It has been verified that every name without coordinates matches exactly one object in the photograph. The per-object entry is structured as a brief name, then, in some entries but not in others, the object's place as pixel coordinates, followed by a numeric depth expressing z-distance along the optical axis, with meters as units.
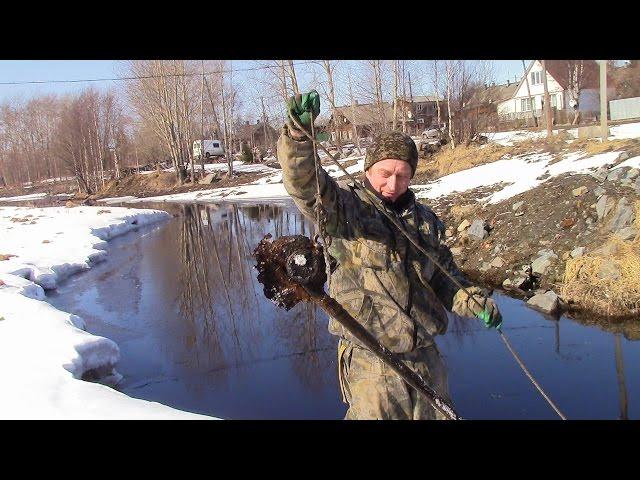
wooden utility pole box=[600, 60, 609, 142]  13.94
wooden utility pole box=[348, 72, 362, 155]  30.75
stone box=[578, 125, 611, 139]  17.78
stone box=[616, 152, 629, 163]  12.12
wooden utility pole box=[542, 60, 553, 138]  21.65
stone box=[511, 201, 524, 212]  12.75
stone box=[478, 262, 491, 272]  10.75
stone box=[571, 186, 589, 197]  11.54
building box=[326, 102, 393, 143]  31.72
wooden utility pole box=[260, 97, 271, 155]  50.26
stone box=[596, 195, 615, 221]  10.27
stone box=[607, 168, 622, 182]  11.20
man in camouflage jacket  2.76
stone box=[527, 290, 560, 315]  8.38
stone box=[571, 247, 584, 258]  9.42
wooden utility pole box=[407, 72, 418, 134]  46.10
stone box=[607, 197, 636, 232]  9.63
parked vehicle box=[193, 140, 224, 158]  56.38
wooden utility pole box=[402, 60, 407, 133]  32.26
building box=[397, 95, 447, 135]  44.33
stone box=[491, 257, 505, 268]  10.60
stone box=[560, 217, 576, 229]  10.71
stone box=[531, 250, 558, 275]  9.81
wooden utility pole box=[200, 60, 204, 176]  42.74
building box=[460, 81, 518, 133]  29.32
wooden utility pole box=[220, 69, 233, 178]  41.62
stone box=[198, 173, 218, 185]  41.38
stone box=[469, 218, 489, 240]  12.21
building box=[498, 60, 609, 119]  40.31
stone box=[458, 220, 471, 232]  13.17
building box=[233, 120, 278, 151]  60.47
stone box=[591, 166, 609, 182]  11.66
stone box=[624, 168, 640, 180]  10.80
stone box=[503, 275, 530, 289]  9.67
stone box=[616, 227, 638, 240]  9.12
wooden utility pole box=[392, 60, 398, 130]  28.19
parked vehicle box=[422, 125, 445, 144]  31.39
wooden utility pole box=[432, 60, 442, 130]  33.07
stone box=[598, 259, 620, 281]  8.27
